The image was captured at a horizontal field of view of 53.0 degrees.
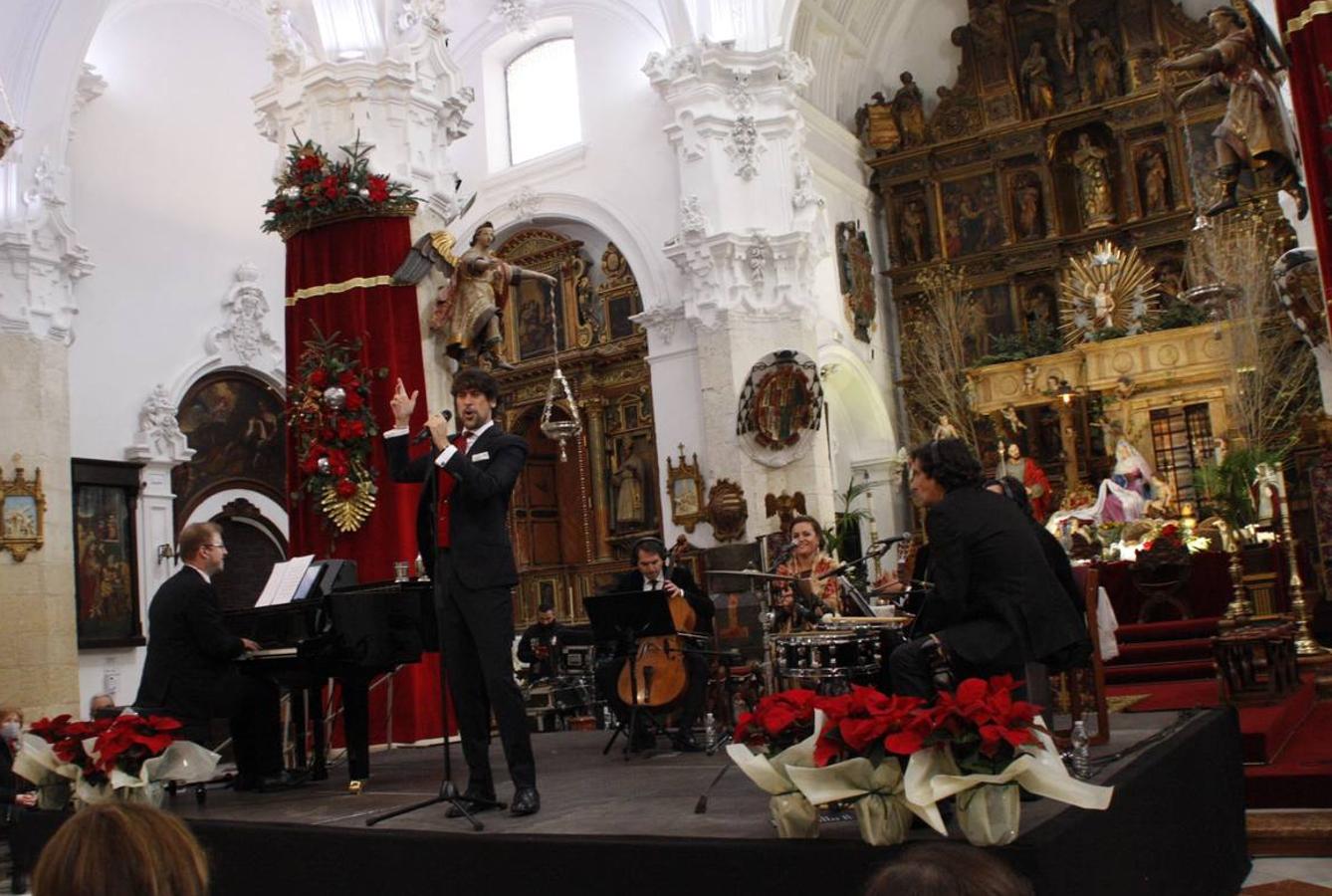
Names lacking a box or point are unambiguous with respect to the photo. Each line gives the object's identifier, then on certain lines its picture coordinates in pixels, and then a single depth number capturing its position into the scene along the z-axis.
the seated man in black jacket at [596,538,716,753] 8.18
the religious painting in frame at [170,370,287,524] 17.59
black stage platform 3.97
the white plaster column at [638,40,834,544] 17.70
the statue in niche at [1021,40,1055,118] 23.11
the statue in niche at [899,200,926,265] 23.59
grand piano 6.67
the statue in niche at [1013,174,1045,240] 23.06
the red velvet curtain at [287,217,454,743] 9.88
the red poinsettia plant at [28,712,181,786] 5.79
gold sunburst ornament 21.41
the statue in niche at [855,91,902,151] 23.69
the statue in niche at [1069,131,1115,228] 22.41
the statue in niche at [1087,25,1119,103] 22.62
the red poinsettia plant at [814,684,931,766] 3.71
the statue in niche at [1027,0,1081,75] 22.84
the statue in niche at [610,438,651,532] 20.83
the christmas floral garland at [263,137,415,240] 10.16
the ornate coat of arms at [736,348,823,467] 17.55
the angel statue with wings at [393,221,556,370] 10.23
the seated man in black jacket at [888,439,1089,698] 4.85
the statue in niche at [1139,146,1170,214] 22.00
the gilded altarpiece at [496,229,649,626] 21.05
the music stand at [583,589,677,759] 7.87
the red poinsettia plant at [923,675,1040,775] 3.64
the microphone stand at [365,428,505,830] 5.26
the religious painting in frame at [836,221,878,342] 21.81
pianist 6.91
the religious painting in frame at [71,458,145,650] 15.63
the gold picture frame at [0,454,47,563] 13.06
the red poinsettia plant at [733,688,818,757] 4.12
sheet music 7.27
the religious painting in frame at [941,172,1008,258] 23.42
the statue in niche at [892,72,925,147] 23.69
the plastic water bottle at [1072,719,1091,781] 4.95
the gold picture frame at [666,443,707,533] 18.02
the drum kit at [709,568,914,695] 5.72
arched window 21.55
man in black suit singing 5.38
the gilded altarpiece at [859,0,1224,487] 21.86
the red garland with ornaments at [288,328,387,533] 9.91
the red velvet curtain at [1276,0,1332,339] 8.16
